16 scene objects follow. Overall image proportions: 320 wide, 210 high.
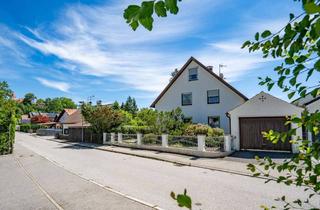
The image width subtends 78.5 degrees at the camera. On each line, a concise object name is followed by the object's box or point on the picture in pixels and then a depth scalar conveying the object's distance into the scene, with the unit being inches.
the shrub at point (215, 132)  589.8
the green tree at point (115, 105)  916.8
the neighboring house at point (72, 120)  1588.5
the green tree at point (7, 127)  644.4
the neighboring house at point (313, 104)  487.4
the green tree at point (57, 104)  4138.2
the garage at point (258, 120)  495.8
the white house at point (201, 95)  745.4
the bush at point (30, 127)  2004.1
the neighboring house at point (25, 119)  3016.0
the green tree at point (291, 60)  33.1
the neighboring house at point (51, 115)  2737.6
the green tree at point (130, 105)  2708.1
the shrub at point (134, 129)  746.6
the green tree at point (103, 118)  837.8
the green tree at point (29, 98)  4020.0
